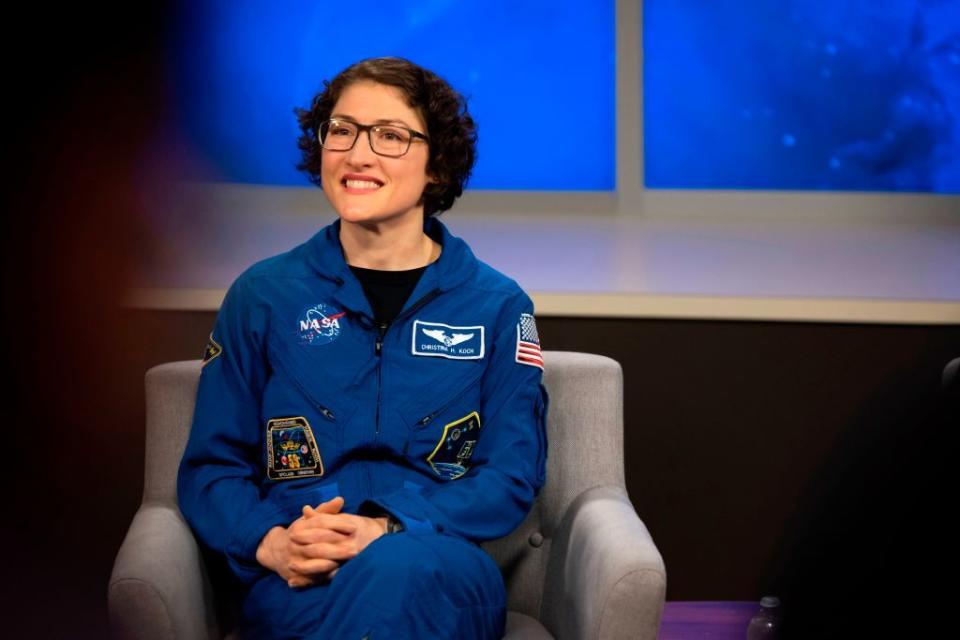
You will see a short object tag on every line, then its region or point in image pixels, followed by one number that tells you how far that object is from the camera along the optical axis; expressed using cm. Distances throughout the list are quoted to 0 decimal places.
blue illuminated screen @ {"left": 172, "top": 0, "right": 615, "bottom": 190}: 750
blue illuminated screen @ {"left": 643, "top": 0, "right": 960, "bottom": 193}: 743
